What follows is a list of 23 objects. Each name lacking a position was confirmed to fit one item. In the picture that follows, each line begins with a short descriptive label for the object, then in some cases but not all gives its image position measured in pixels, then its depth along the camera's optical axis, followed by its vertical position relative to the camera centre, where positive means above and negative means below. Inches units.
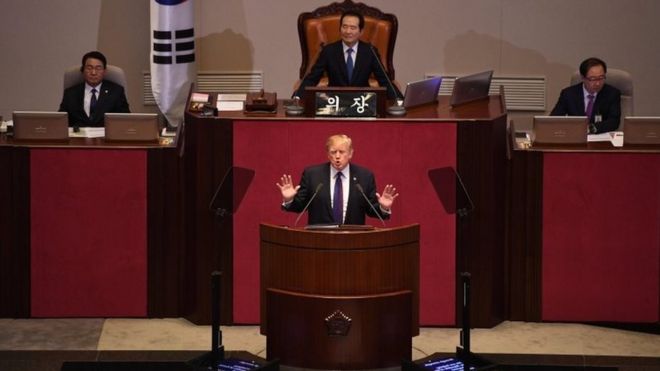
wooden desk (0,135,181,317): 695.7 -20.5
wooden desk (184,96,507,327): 679.1 -10.9
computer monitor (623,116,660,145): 702.5 +2.4
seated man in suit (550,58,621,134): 774.5 +10.4
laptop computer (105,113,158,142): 701.9 +2.3
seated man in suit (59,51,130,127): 804.6 +10.6
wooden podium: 584.7 -30.0
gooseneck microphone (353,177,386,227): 604.5 -11.7
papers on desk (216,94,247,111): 710.5 +8.5
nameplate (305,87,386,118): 678.5 +8.1
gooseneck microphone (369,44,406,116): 688.4 +9.3
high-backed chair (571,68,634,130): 799.4 +14.9
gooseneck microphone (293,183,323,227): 610.9 -11.7
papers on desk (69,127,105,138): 733.3 +0.9
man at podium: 645.3 -11.9
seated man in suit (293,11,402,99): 797.9 +19.6
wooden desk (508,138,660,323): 694.5 -21.6
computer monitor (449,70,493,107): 729.6 +12.4
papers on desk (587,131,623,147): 715.4 +0.5
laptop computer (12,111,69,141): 701.3 +2.6
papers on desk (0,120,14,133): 750.3 +2.8
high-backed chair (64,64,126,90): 822.5 +16.5
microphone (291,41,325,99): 783.7 +18.5
